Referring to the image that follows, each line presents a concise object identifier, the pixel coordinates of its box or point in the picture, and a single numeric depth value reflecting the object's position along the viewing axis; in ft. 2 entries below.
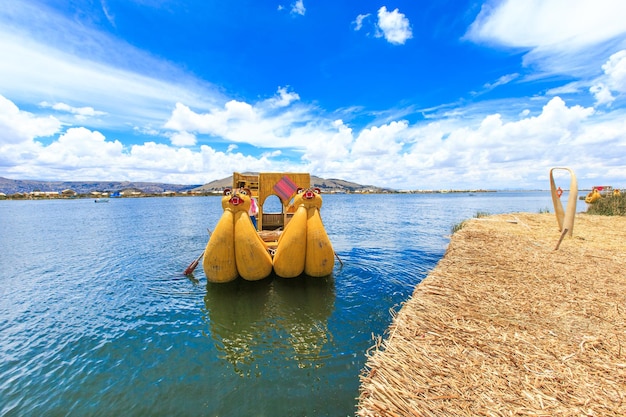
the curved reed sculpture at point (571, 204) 41.68
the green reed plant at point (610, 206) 90.84
